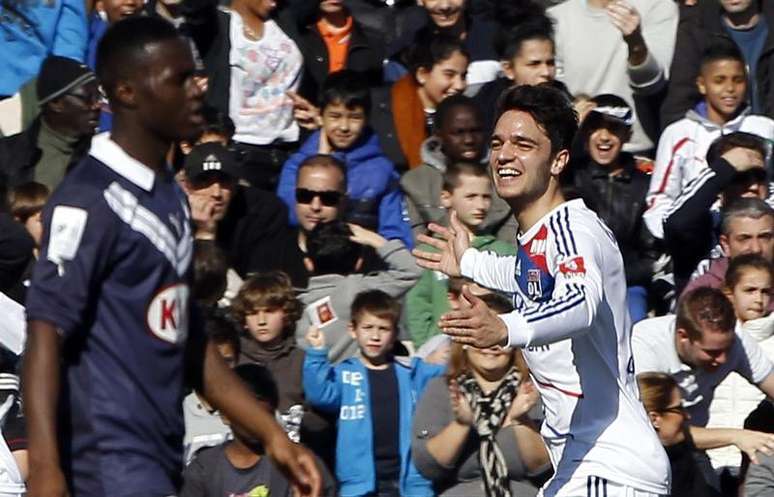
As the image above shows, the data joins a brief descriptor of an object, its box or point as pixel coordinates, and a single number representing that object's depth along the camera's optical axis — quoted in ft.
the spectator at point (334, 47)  72.38
